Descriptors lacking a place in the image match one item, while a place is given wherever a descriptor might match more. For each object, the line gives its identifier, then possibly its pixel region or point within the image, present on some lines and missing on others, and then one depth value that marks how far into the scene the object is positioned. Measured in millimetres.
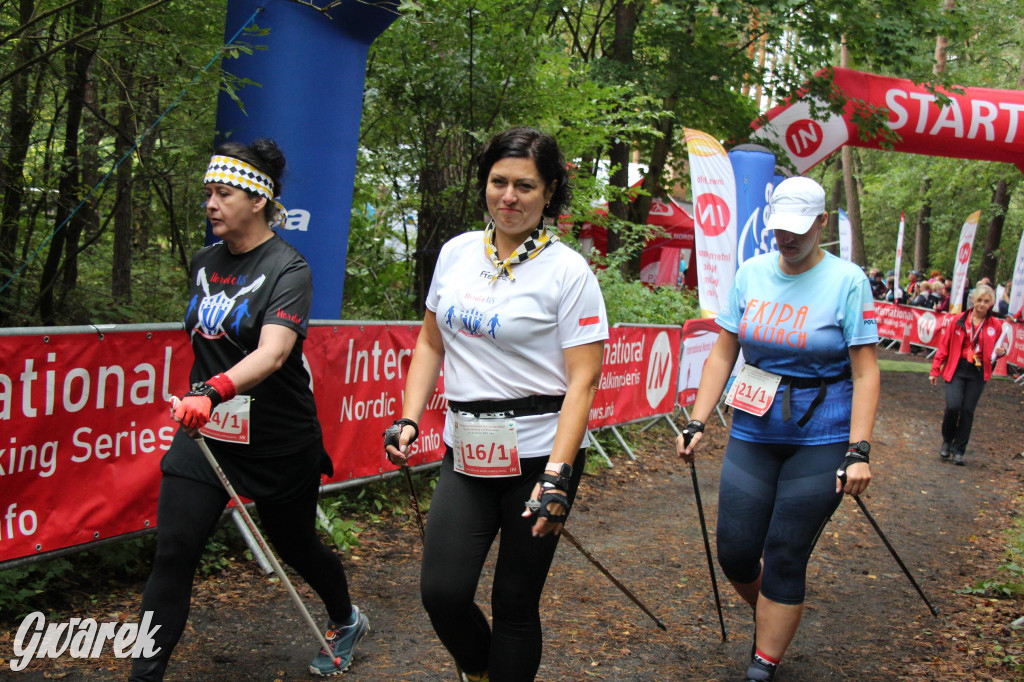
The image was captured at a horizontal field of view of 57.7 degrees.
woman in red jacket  10820
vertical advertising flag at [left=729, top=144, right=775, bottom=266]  10531
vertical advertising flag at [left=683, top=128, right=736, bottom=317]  9805
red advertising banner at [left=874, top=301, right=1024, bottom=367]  26062
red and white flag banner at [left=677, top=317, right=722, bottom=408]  11273
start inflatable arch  15086
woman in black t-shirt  3193
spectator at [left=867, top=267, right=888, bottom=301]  31181
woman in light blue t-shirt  3898
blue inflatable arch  5871
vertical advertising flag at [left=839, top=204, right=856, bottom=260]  23323
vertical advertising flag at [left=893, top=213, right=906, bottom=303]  28580
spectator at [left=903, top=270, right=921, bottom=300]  29339
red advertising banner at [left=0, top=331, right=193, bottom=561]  3990
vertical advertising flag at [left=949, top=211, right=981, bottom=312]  21359
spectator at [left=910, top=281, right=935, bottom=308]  27175
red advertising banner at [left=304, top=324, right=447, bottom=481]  5848
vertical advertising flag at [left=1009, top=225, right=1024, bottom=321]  18719
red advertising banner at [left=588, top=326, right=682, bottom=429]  9516
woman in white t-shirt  2967
